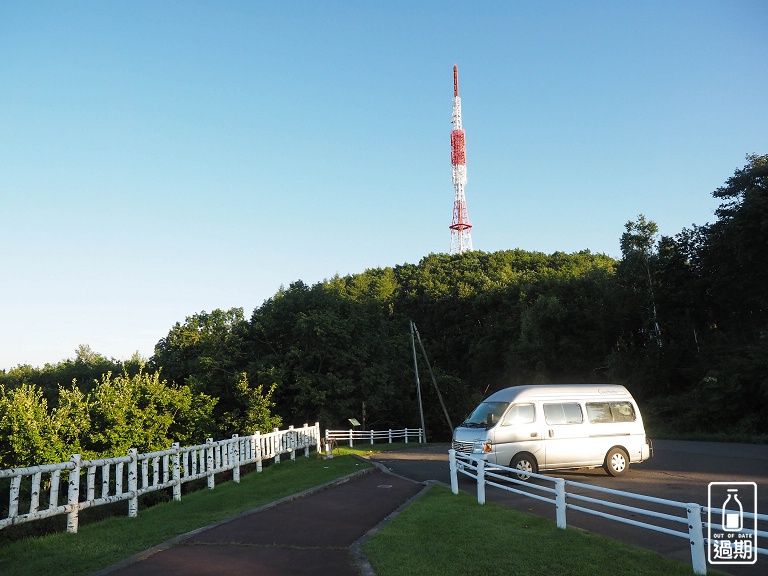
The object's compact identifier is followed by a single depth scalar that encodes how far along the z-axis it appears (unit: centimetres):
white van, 1409
